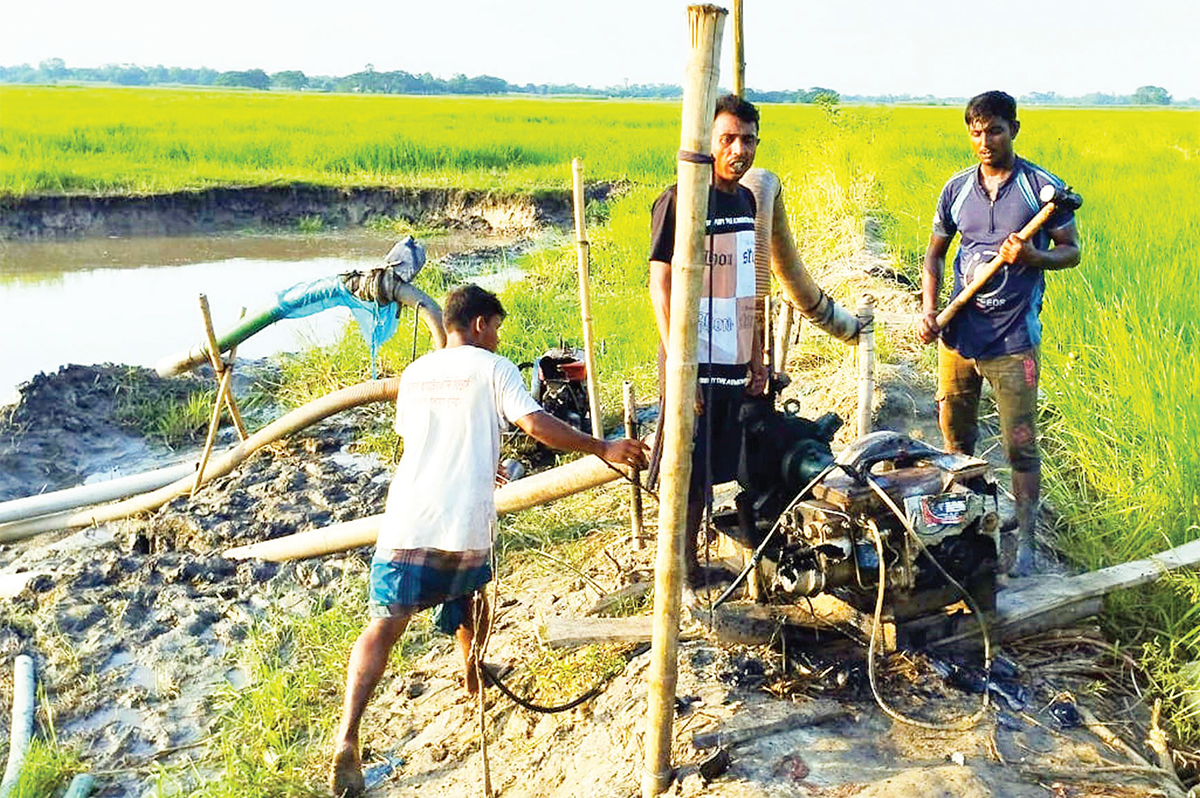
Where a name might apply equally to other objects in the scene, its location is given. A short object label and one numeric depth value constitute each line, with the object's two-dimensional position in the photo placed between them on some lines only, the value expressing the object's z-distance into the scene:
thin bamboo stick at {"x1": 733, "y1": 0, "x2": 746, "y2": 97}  3.20
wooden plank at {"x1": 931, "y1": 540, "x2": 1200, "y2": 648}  2.79
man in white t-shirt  2.74
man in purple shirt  3.08
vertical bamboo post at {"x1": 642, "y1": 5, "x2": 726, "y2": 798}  1.95
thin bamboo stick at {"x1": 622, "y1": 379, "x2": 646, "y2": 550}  3.32
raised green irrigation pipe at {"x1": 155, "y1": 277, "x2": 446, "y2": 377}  4.20
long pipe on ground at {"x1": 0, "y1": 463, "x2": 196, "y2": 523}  4.80
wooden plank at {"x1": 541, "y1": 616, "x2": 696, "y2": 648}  2.86
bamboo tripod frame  4.61
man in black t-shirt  2.57
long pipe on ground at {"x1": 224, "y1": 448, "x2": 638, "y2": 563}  3.47
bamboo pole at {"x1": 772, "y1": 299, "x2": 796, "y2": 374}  3.83
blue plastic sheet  4.32
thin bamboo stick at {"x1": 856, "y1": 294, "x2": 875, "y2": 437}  3.33
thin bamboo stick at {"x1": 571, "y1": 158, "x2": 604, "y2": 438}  3.44
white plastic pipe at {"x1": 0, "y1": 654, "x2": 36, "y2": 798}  3.03
